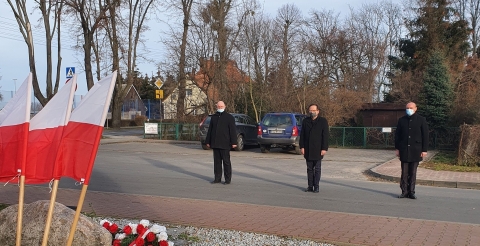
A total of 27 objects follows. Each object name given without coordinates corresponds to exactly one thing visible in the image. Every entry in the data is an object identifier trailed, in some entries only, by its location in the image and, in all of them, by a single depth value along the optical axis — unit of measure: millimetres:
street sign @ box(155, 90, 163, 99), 28741
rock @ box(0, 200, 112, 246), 5715
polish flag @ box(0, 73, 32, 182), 4789
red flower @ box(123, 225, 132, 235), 6222
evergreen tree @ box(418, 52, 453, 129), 24750
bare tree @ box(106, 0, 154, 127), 40175
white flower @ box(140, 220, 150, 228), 6315
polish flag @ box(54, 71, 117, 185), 4574
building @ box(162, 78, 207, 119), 33125
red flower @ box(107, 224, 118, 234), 6393
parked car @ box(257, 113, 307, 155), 20328
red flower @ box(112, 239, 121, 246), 5922
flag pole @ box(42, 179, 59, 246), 4577
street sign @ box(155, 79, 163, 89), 28750
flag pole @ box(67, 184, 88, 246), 4531
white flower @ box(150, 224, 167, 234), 6075
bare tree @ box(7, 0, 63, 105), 32219
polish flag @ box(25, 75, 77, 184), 4793
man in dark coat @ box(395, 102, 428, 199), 10125
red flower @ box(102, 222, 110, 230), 6438
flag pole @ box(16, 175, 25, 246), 4763
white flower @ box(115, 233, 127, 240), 6113
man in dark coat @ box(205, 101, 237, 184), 11867
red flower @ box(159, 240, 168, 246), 5777
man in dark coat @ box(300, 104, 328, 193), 10852
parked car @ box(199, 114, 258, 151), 22984
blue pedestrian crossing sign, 21394
